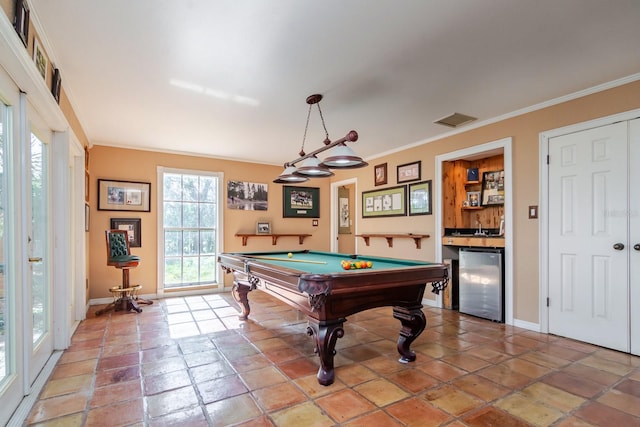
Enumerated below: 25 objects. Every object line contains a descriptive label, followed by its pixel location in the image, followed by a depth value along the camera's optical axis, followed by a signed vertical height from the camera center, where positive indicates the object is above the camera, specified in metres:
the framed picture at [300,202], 6.50 +0.25
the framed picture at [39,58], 2.09 +1.05
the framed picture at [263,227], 6.11 -0.25
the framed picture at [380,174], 5.58 +0.70
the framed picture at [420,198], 4.80 +0.24
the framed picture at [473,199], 4.59 +0.21
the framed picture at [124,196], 4.91 +0.29
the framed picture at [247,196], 5.91 +0.34
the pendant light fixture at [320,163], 2.79 +0.47
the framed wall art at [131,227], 4.99 -0.20
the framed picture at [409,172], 4.99 +0.66
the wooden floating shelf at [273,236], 5.93 -0.42
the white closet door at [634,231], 2.85 -0.15
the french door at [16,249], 1.82 -0.21
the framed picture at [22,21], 1.73 +1.07
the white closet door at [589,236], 2.96 -0.22
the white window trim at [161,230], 5.25 -0.27
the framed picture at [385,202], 5.25 +0.20
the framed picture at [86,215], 4.13 -0.01
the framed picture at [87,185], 4.39 +0.40
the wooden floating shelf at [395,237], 4.83 -0.37
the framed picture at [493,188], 4.37 +0.35
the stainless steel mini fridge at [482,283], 3.83 -0.85
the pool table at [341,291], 2.20 -0.59
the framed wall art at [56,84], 2.54 +1.04
